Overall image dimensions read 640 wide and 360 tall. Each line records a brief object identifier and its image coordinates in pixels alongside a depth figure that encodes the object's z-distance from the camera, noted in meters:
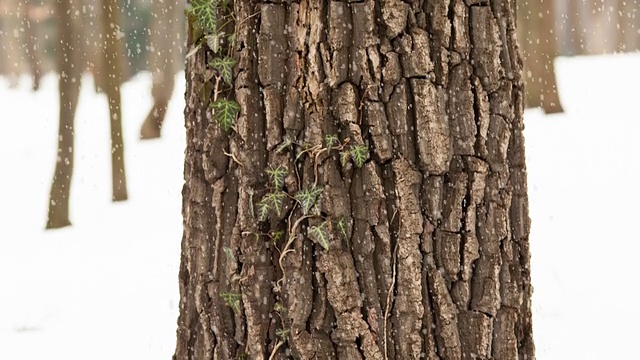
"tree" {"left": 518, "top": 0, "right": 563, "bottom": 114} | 18.28
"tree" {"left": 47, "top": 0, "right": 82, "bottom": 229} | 15.20
